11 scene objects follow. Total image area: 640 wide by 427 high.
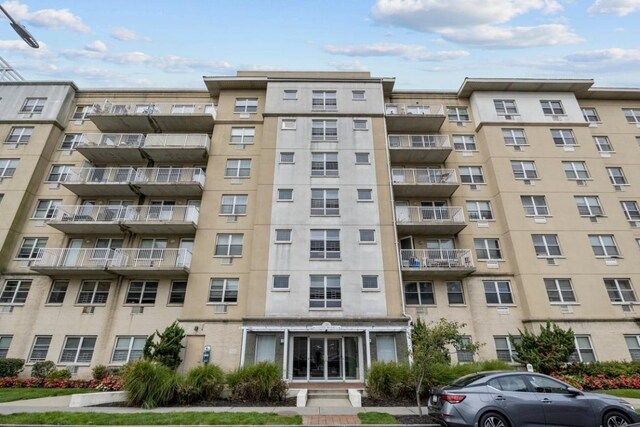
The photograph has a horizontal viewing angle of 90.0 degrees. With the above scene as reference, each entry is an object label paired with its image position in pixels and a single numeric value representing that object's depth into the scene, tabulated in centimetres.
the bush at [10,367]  1631
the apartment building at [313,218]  1764
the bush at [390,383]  1272
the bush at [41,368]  1656
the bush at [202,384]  1235
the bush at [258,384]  1265
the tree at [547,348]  1530
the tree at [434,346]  1038
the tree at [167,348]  1570
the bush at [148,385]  1174
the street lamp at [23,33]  1069
